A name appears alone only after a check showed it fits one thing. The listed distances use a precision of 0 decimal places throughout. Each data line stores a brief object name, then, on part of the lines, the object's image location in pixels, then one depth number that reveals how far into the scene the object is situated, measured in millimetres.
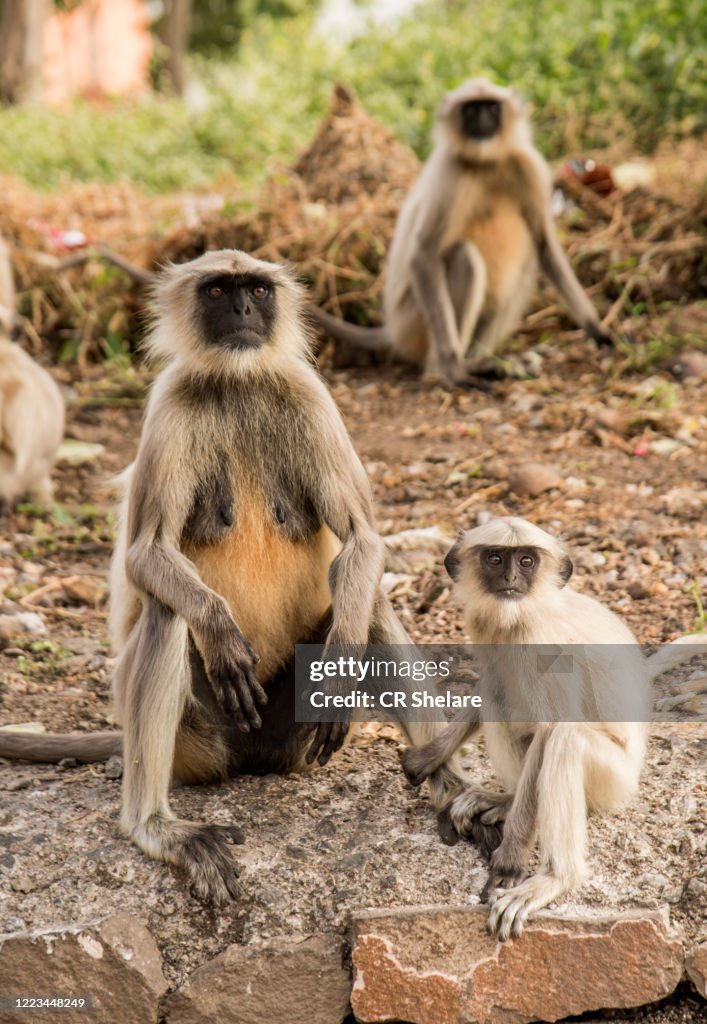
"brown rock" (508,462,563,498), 5582
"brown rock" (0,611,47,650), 4754
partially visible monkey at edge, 6449
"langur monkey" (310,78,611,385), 7605
